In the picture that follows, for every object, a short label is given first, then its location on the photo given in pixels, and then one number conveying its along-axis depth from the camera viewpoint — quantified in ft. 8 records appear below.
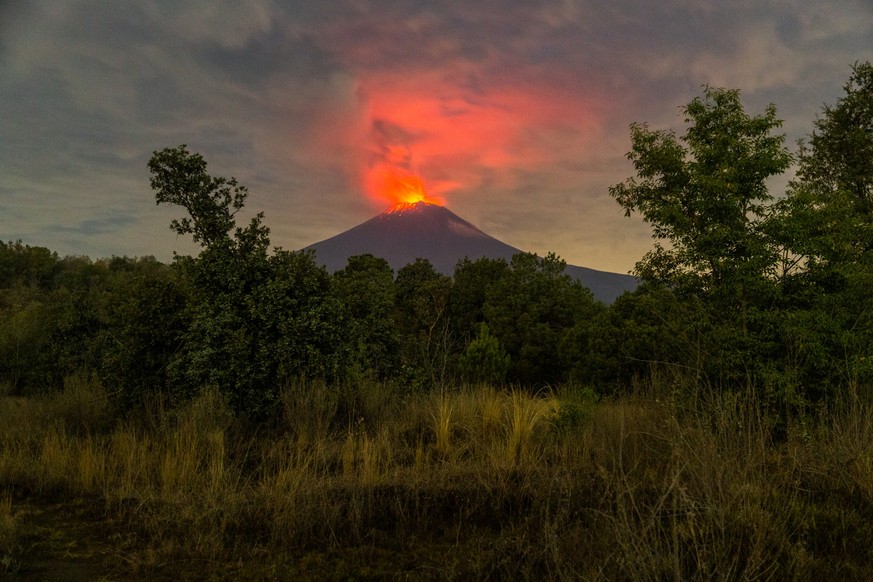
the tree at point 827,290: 27.50
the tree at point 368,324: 33.19
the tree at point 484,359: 96.89
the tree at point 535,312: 109.81
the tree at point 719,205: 29.91
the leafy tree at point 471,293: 126.72
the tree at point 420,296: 107.96
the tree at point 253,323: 27.99
